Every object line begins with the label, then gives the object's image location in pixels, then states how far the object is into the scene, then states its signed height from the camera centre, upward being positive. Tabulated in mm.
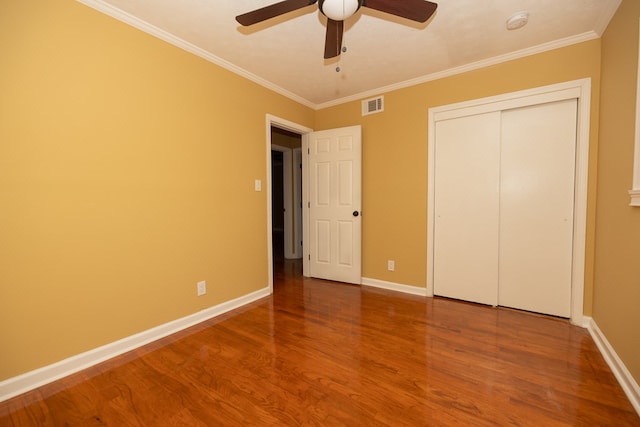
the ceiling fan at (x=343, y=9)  1504 +1110
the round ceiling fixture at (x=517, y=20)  2041 +1400
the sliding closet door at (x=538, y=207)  2451 -34
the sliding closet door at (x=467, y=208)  2773 -49
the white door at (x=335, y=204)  3562 -12
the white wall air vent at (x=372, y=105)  3385 +1232
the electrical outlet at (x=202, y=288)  2567 -802
